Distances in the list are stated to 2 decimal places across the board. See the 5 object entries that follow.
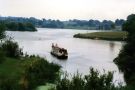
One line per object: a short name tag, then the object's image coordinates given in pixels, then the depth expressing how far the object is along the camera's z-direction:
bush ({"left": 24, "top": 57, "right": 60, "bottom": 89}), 39.97
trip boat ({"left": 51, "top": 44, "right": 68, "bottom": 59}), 83.94
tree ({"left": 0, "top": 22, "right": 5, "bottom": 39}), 65.00
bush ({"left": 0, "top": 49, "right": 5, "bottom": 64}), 50.00
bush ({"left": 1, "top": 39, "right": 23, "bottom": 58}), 59.66
